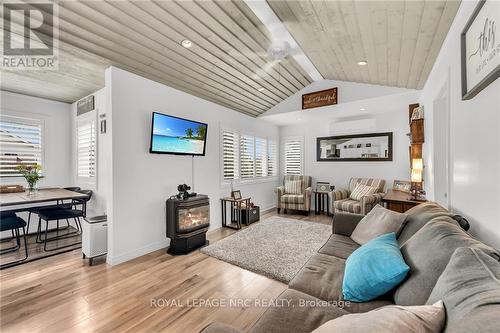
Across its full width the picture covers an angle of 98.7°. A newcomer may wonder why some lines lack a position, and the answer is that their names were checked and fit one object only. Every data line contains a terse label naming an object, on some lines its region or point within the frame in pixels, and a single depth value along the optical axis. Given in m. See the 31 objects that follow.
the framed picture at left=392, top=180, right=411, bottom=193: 4.13
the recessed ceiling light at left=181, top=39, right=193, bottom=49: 2.46
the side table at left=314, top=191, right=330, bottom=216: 5.40
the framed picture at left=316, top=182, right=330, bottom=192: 5.33
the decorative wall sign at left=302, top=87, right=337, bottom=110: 4.09
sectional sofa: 0.64
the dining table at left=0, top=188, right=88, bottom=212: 2.56
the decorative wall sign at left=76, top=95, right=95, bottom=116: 3.65
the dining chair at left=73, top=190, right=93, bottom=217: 3.34
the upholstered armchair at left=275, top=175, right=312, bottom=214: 5.08
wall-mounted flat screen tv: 3.07
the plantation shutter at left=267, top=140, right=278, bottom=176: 5.86
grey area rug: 2.57
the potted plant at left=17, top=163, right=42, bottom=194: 3.13
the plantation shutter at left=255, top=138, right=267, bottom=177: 5.41
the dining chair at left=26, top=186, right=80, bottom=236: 3.36
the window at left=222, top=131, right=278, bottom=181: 4.52
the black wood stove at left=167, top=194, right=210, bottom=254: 3.02
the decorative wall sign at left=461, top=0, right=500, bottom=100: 1.08
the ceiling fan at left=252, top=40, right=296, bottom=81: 2.82
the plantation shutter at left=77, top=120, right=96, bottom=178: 3.66
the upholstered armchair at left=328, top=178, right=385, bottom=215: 4.05
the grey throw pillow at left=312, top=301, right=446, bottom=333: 0.63
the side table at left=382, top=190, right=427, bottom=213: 2.77
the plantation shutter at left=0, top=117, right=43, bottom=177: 3.56
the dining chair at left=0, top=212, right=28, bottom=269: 2.66
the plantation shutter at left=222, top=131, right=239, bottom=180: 4.45
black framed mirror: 4.81
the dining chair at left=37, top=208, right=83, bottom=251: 3.18
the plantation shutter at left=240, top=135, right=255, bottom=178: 4.91
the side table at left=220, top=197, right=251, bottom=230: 4.19
